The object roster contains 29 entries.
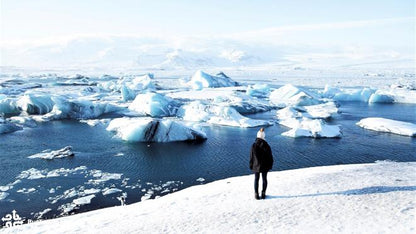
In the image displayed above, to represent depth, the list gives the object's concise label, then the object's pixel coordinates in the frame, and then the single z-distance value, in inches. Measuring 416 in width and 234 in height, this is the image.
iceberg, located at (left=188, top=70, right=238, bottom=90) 2075.5
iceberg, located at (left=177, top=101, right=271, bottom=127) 1100.5
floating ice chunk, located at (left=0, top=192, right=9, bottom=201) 537.9
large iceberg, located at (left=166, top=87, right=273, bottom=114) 1369.3
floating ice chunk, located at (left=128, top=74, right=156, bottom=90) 1966.0
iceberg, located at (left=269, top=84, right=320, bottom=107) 1508.4
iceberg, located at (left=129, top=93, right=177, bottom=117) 1285.7
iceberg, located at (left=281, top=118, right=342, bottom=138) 923.9
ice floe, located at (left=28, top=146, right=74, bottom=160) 742.5
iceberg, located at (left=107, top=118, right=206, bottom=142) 888.9
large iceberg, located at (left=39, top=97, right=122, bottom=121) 1213.1
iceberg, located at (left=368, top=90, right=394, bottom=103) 1600.6
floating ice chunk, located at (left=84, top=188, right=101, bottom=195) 551.6
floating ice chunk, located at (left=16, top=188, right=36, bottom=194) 559.5
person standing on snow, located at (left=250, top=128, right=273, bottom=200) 331.0
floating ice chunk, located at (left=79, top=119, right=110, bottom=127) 1112.8
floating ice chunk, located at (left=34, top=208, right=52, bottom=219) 474.0
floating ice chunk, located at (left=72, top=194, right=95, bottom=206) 512.7
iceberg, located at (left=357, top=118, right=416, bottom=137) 938.7
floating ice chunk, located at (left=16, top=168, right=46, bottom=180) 624.8
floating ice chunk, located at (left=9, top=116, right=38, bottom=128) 1075.7
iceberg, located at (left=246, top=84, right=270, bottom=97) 1776.6
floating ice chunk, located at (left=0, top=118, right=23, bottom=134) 972.1
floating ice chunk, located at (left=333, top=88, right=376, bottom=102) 1692.9
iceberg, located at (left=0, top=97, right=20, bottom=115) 1314.0
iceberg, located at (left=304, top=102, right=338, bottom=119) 1249.3
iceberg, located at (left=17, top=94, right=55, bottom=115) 1278.3
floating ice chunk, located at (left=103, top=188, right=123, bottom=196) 548.1
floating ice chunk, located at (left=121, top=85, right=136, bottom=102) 1563.7
